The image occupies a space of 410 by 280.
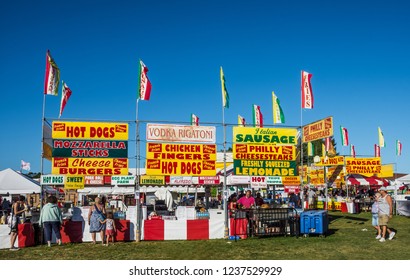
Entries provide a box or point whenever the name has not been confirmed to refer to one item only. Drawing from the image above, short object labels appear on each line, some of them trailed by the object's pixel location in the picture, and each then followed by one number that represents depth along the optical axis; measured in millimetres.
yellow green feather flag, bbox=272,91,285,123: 22216
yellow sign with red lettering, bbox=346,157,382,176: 29000
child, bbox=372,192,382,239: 14430
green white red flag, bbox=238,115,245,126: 31781
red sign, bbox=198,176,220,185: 27000
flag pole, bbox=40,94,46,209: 14156
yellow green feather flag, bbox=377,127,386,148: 37938
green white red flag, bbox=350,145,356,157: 51406
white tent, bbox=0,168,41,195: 23703
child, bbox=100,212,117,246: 13852
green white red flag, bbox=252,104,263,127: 29109
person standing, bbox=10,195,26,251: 12820
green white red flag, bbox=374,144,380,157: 47322
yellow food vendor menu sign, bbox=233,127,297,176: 16562
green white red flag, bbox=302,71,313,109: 18688
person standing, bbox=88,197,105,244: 13758
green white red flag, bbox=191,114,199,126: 32625
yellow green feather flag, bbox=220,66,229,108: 16781
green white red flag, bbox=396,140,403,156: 38234
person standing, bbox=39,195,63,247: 13470
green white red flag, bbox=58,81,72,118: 16734
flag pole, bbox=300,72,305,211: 17162
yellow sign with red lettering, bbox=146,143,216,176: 15453
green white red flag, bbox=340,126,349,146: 40938
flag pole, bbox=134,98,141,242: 14328
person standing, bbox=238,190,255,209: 16453
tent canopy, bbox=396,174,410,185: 32250
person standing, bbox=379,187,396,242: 14031
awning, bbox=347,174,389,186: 36438
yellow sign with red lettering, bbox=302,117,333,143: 16234
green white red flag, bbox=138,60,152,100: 15938
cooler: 15164
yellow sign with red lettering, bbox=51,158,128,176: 14891
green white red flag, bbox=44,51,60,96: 14859
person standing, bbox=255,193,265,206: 18925
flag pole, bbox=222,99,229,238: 14776
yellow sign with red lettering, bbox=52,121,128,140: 14961
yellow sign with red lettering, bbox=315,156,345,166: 26970
